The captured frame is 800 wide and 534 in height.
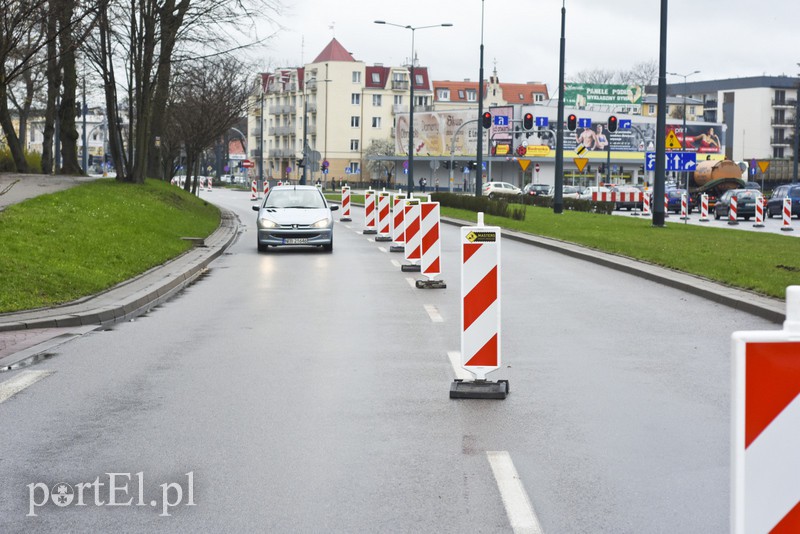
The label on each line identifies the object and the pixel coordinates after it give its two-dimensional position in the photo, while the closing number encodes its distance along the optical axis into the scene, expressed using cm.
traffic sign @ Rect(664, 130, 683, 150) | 3272
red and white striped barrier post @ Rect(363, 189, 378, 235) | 3444
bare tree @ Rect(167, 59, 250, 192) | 5222
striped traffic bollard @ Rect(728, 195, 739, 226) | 4550
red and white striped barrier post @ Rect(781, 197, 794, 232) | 3997
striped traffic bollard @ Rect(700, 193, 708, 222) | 4851
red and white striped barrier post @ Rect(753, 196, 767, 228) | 4349
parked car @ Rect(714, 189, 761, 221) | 5084
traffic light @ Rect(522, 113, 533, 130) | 4562
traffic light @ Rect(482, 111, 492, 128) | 4601
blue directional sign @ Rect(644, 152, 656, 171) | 5799
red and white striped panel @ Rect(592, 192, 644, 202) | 6462
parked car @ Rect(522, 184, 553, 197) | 8241
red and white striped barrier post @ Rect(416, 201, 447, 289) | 1694
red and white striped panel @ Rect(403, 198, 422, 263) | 1958
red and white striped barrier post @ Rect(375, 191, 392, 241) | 3004
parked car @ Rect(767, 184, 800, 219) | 5253
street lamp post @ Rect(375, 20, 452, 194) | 5646
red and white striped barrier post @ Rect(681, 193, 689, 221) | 4259
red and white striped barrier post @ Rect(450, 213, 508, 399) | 841
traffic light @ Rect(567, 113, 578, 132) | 4491
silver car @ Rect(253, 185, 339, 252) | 2520
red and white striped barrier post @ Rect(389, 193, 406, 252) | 2489
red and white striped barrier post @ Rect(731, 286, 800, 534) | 322
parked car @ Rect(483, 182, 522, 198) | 8275
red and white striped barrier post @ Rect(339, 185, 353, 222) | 4266
